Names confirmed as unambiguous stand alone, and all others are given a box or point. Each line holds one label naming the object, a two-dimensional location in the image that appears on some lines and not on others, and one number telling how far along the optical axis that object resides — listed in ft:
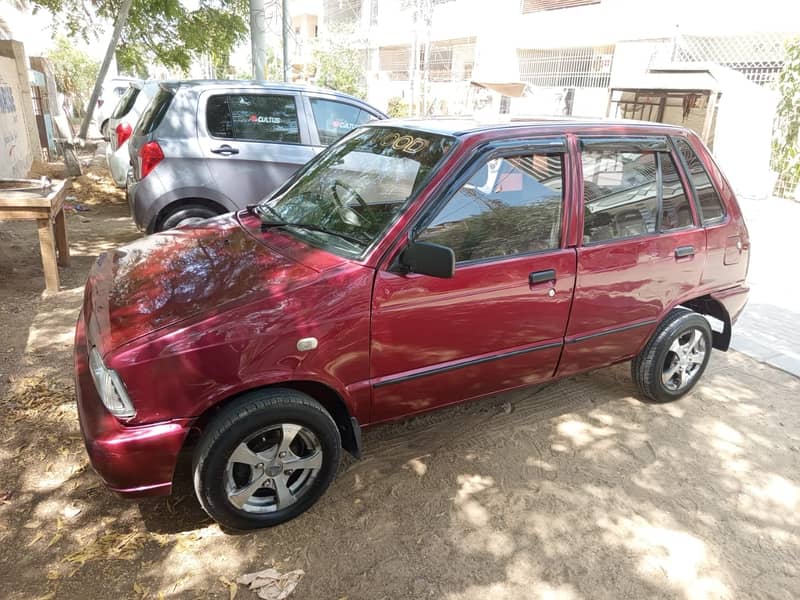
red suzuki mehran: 8.20
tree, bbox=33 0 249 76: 45.78
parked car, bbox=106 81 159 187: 26.18
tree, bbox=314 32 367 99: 88.02
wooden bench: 16.96
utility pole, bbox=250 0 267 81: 30.86
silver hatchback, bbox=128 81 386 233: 19.53
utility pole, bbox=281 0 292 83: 38.47
